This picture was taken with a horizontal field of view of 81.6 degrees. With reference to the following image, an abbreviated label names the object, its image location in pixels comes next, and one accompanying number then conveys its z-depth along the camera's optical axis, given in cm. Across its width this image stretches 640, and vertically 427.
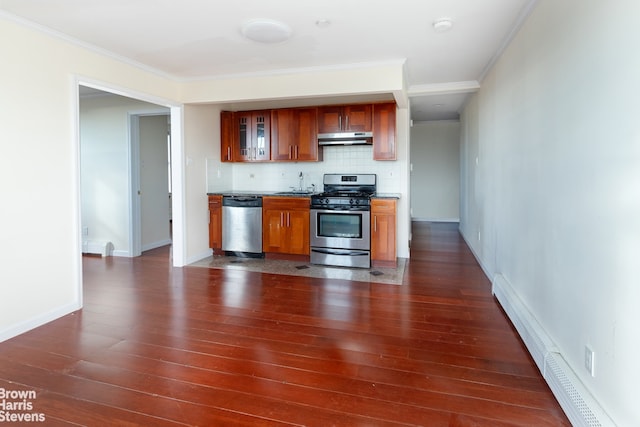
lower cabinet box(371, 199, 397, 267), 469
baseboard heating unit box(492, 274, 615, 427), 165
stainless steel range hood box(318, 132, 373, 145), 506
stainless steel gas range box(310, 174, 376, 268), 473
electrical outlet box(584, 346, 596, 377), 175
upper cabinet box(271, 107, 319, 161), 525
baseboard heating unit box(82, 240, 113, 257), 555
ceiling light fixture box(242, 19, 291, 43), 296
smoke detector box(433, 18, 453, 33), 292
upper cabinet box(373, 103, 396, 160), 493
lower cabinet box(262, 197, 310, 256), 506
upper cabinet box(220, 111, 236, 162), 562
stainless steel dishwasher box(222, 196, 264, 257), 525
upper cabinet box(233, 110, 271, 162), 549
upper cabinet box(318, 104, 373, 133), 502
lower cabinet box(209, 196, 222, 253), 542
